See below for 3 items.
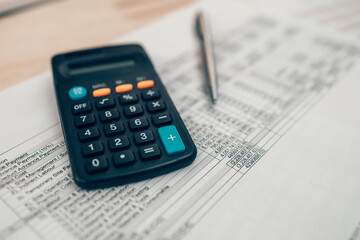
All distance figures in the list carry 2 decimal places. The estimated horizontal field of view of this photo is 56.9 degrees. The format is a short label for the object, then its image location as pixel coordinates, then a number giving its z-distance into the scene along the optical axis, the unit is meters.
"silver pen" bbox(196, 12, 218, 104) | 0.35
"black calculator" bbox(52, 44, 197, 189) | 0.25
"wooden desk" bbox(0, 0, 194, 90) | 0.37
